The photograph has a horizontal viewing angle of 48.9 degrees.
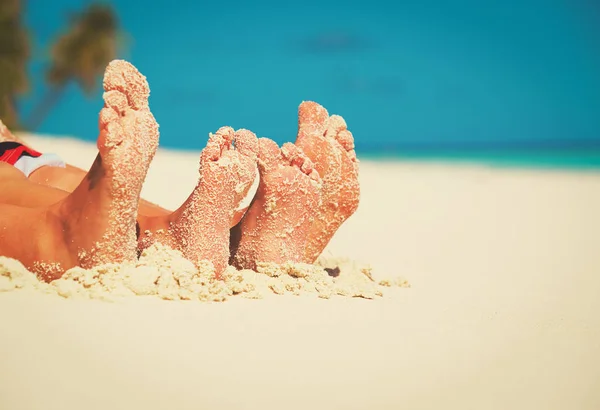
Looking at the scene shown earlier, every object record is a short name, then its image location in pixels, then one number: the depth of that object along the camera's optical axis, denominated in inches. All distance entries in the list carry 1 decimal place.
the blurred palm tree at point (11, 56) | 506.3
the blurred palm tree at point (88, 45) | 691.4
